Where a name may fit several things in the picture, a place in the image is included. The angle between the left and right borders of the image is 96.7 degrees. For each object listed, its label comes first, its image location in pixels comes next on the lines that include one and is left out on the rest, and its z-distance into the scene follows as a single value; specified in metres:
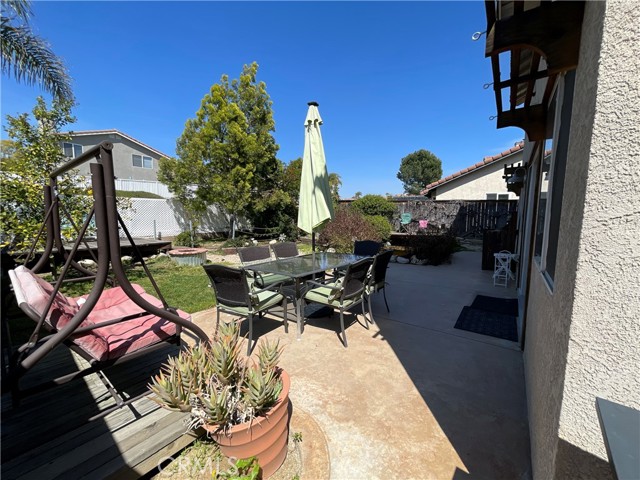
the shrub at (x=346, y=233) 10.36
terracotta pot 1.71
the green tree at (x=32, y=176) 5.14
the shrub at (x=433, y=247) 8.82
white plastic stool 6.38
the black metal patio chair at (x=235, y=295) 3.39
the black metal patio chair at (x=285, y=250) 5.98
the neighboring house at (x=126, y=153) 19.50
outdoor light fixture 6.64
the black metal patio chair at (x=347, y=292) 3.67
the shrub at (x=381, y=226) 11.62
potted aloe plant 1.70
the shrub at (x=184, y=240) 13.52
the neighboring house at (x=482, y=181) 15.48
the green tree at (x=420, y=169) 49.19
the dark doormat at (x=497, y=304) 4.75
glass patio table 4.02
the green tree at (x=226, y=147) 12.86
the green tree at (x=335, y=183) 20.78
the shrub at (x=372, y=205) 15.04
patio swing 1.75
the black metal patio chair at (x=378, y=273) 4.22
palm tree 5.93
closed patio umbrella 4.75
